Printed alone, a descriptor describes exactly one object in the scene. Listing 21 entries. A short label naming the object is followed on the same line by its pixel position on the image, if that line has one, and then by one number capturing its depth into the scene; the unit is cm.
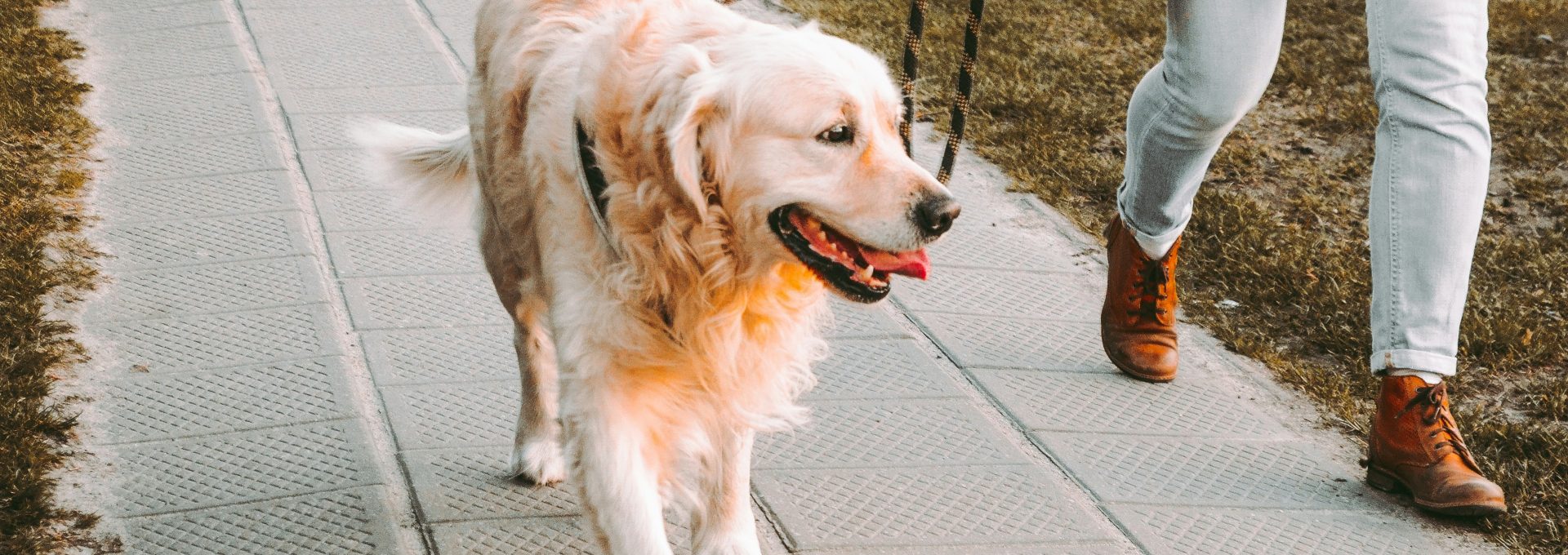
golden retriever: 241
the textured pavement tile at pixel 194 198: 459
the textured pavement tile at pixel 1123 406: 375
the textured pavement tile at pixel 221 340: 371
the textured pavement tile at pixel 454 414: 344
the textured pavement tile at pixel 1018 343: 406
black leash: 319
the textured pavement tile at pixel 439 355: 373
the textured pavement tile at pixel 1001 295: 439
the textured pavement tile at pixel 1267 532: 320
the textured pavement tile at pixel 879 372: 382
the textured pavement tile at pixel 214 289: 398
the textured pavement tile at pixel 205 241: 429
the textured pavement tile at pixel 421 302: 402
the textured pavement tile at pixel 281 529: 295
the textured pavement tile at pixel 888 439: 347
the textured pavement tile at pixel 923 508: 316
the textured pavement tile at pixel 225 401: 340
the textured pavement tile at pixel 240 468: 312
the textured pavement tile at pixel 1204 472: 341
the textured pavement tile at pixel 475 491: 316
